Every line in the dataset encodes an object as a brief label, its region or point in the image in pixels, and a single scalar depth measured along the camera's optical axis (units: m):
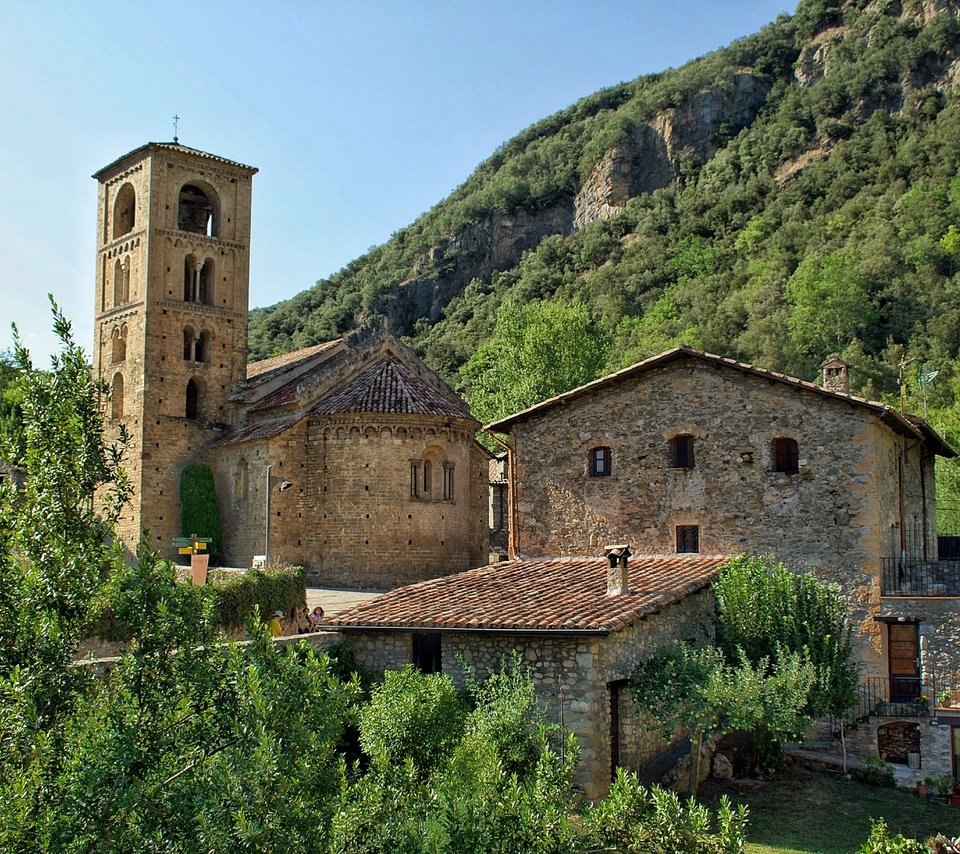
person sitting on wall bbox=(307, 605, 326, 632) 22.68
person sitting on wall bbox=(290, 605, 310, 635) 24.62
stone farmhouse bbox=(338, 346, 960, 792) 16.95
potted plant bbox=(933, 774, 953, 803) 17.77
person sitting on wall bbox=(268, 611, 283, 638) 21.91
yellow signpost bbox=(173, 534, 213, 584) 25.05
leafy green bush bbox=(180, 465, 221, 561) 35.62
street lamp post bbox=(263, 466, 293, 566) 31.42
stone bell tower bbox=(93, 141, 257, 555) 36.34
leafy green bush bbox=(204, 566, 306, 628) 22.36
